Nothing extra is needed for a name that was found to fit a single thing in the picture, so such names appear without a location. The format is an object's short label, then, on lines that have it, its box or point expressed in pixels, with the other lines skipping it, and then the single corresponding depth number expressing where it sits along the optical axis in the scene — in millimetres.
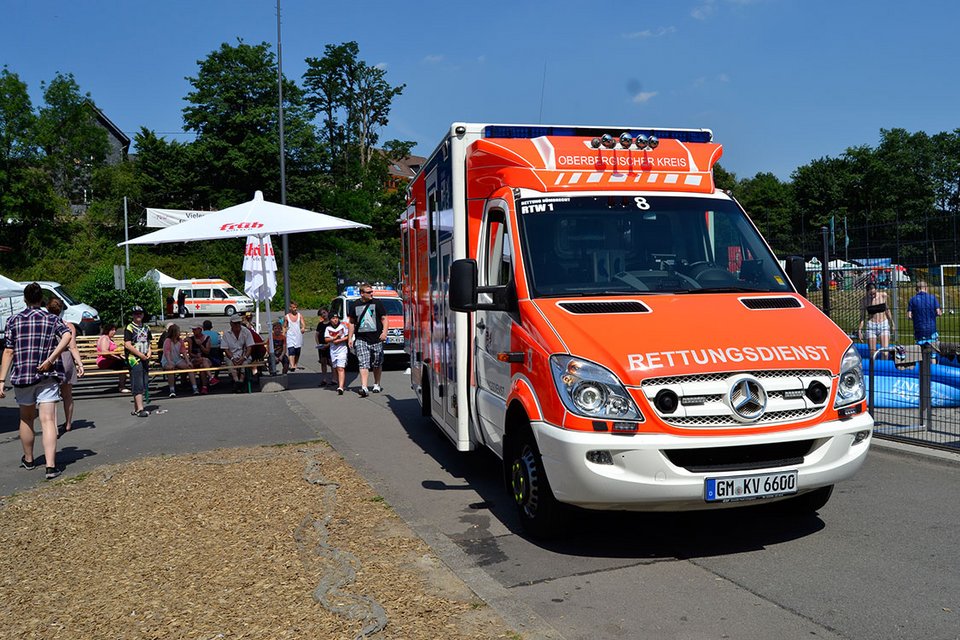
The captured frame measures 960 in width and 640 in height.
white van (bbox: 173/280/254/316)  53125
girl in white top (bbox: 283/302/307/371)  18953
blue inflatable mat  9070
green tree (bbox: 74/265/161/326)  36375
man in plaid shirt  8641
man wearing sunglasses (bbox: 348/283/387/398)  13594
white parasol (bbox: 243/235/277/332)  17031
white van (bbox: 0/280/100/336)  25969
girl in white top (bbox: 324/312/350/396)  15250
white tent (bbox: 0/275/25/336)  25547
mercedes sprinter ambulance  5039
